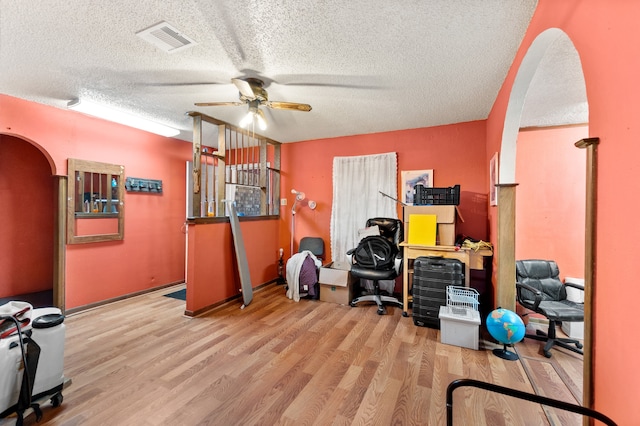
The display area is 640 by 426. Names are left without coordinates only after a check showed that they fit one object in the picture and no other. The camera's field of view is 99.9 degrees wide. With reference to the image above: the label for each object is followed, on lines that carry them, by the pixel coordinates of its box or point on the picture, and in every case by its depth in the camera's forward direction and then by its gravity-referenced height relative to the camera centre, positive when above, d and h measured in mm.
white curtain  4270 +300
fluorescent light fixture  3088 +1185
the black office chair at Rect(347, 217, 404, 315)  3586 -731
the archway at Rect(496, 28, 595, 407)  1993 +863
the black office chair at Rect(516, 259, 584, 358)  2520 -898
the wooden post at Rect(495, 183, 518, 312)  2545 -289
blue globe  2377 -1008
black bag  3635 -558
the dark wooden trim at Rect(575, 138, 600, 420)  1068 -181
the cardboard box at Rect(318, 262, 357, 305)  3830 -1059
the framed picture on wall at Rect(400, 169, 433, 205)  4047 +497
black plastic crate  3379 +219
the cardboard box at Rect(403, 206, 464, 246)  3289 -88
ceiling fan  2515 +1117
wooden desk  3102 -493
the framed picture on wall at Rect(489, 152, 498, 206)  2715 +379
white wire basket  2839 -929
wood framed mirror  3429 +106
